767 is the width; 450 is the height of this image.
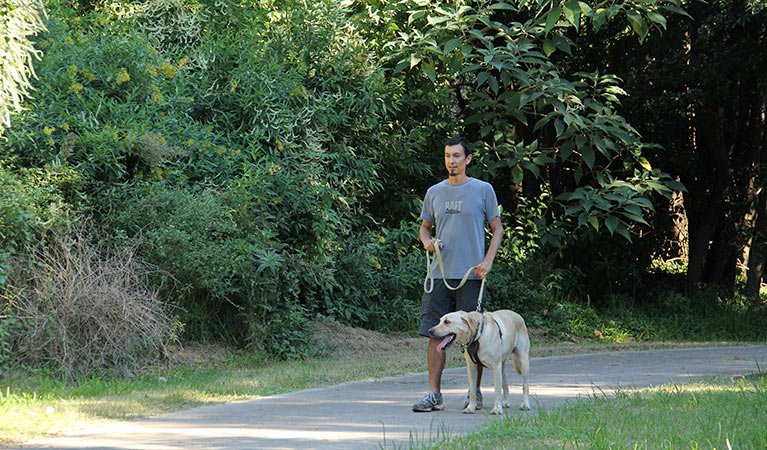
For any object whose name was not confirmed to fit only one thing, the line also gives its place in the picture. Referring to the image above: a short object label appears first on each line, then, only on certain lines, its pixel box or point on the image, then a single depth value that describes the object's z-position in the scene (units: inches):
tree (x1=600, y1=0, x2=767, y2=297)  1288.1
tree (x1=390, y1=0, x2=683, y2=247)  1127.0
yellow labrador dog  585.3
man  634.2
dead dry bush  702.5
